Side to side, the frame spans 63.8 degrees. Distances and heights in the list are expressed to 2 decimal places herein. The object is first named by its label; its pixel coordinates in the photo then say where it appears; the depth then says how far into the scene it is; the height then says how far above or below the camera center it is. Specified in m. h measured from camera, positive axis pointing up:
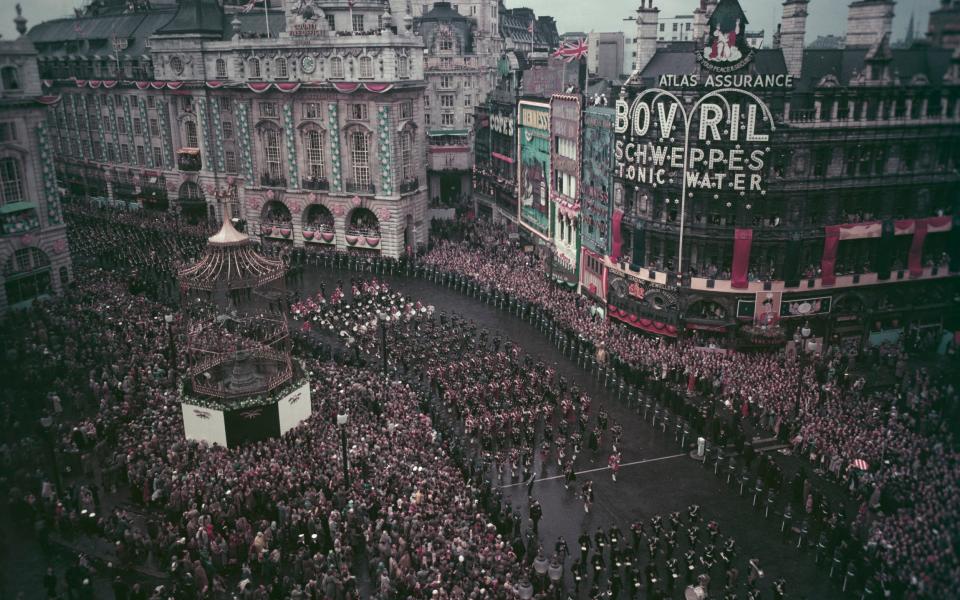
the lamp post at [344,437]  29.88 -13.46
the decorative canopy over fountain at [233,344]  36.31 -13.34
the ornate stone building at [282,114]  69.31 -2.74
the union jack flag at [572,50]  57.97 +2.09
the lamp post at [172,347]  40.58 -13.42
